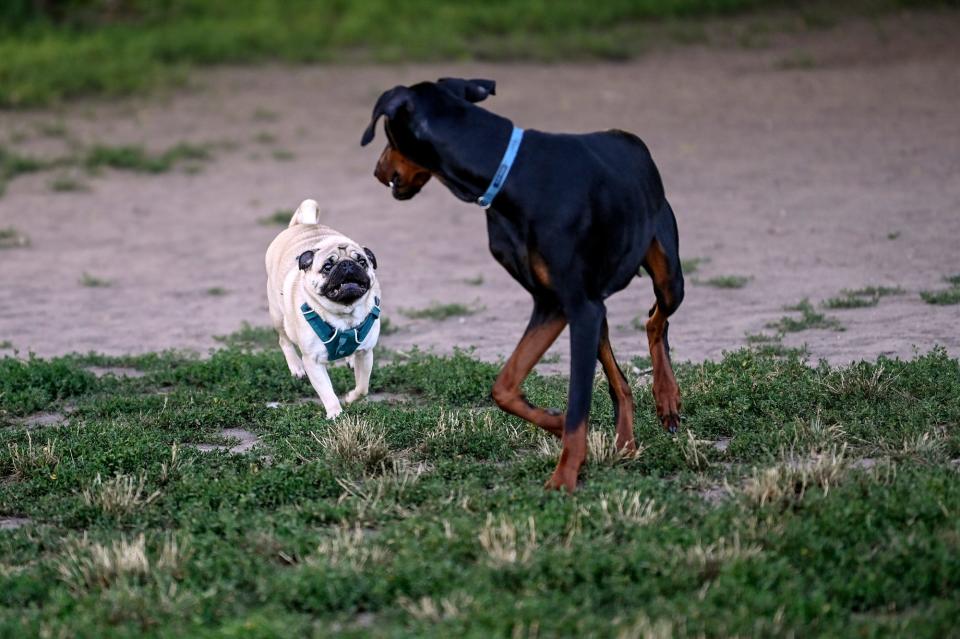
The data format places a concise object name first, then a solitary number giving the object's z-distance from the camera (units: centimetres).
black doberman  1131
